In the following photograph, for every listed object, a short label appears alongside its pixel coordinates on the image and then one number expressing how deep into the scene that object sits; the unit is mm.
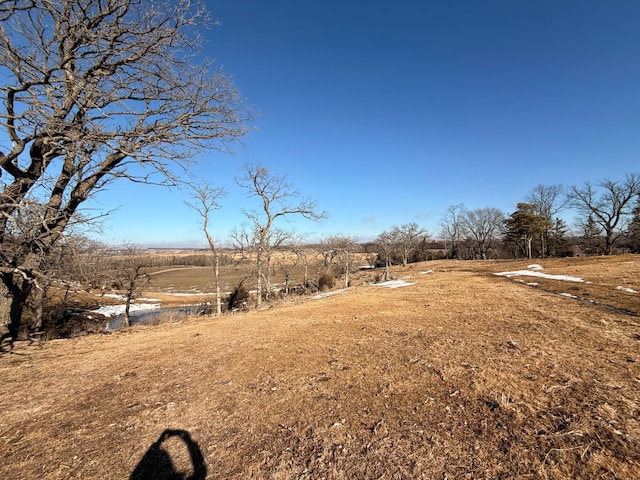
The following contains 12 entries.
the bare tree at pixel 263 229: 16641
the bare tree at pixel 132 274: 23547
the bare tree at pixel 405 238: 49719
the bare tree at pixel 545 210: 39728
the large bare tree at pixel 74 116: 4387
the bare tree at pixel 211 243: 17641
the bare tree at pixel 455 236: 53781
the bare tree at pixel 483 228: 47438
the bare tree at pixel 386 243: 45962
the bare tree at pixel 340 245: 34275
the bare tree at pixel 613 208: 31250
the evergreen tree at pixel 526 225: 33812
